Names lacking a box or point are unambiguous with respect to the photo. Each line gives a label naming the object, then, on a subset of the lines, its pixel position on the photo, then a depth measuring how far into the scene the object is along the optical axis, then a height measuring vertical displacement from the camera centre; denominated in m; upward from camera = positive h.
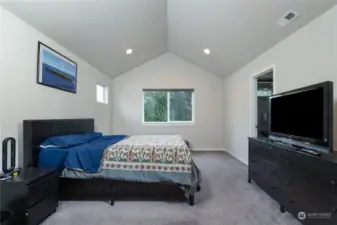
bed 2.91 -0.84
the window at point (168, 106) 7.41 +0.21
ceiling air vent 2.94 +1.21
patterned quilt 2.88 -0.62
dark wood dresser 1.87 -0.64
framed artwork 3.38 +0.67
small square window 6.29 +0.51
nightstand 2.21 -0.79
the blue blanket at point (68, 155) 2.93 -0.53
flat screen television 2.13 -0.01
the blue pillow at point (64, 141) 3.11 -0.39
